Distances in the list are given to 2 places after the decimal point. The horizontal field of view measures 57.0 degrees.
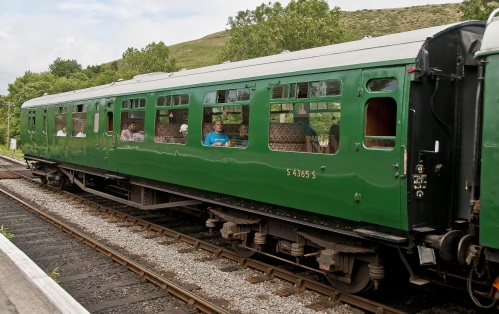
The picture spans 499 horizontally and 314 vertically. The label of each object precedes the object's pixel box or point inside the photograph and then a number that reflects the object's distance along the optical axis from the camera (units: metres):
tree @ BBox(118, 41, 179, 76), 54.88
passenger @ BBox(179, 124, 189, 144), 8.15
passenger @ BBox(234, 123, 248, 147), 6.91
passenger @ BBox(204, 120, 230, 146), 7.37
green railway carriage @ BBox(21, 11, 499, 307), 4.73
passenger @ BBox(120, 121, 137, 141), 9.91
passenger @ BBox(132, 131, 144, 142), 9.50
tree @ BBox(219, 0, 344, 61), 30.89
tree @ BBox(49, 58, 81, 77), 116.78
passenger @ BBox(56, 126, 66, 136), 13.63
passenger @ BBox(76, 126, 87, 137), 12.29
